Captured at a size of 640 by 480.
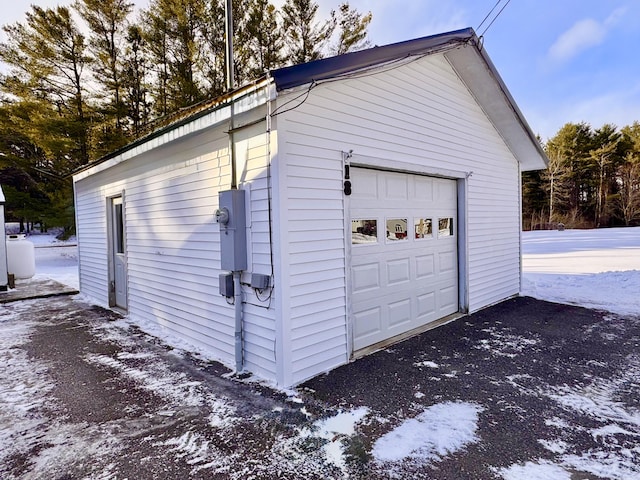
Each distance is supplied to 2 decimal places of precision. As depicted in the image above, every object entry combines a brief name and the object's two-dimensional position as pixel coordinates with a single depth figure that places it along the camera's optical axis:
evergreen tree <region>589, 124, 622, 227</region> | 29.84
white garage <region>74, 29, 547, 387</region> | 3.38
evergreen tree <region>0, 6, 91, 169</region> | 12.47
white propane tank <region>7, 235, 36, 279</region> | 9.96
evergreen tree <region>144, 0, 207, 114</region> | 13.12
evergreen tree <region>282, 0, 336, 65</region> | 13.91
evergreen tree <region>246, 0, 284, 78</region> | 13.49
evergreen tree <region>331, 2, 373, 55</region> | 13.67
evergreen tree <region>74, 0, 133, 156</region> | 13.35
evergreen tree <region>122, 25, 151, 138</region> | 13.79
